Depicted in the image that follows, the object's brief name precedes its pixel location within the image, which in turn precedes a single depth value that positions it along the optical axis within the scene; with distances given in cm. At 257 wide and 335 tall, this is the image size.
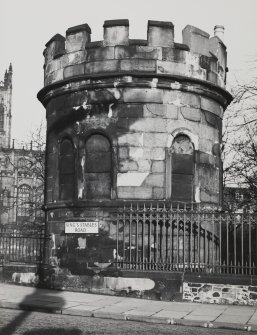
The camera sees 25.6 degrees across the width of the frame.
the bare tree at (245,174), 2418
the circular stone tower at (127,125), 1375
